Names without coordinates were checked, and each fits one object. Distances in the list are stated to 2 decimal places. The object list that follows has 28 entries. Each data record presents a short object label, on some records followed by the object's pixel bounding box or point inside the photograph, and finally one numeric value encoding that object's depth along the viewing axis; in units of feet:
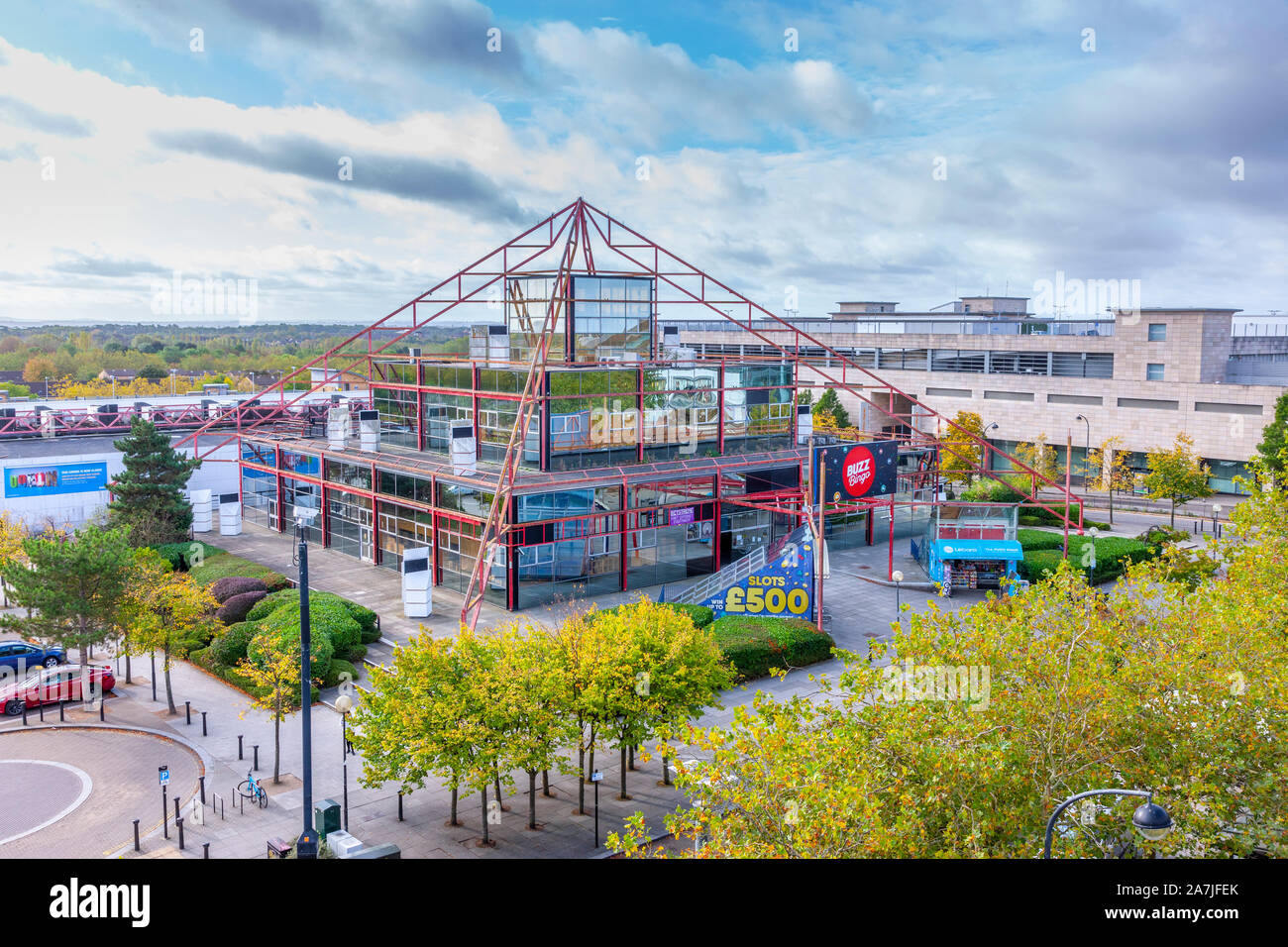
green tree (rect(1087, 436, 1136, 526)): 236.63
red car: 104.73
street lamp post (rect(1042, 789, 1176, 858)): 37.47
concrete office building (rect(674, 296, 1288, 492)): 244.83
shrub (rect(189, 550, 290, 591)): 144.66
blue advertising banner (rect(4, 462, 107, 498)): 180.75
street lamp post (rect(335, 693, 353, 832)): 85.69
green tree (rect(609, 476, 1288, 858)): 48.55
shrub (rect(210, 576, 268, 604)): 134.31
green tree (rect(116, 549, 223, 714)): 102.94
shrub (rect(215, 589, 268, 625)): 128.57
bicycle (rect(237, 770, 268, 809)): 83.51
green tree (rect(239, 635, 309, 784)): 89.76
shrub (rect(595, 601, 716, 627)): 125.90
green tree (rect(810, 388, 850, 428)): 295.07
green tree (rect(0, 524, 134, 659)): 103.14
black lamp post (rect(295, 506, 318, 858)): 61.87
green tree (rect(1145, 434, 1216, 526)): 204.85
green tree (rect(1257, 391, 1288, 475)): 197.57
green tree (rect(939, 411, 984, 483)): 214.90
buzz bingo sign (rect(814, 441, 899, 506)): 139.44
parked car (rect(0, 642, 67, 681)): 115.55
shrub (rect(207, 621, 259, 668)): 115.65
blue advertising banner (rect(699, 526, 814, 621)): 130.21
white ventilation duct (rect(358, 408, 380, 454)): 179.93
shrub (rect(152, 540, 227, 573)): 160.97
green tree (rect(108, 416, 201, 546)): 168.45
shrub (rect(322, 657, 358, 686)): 109.91
